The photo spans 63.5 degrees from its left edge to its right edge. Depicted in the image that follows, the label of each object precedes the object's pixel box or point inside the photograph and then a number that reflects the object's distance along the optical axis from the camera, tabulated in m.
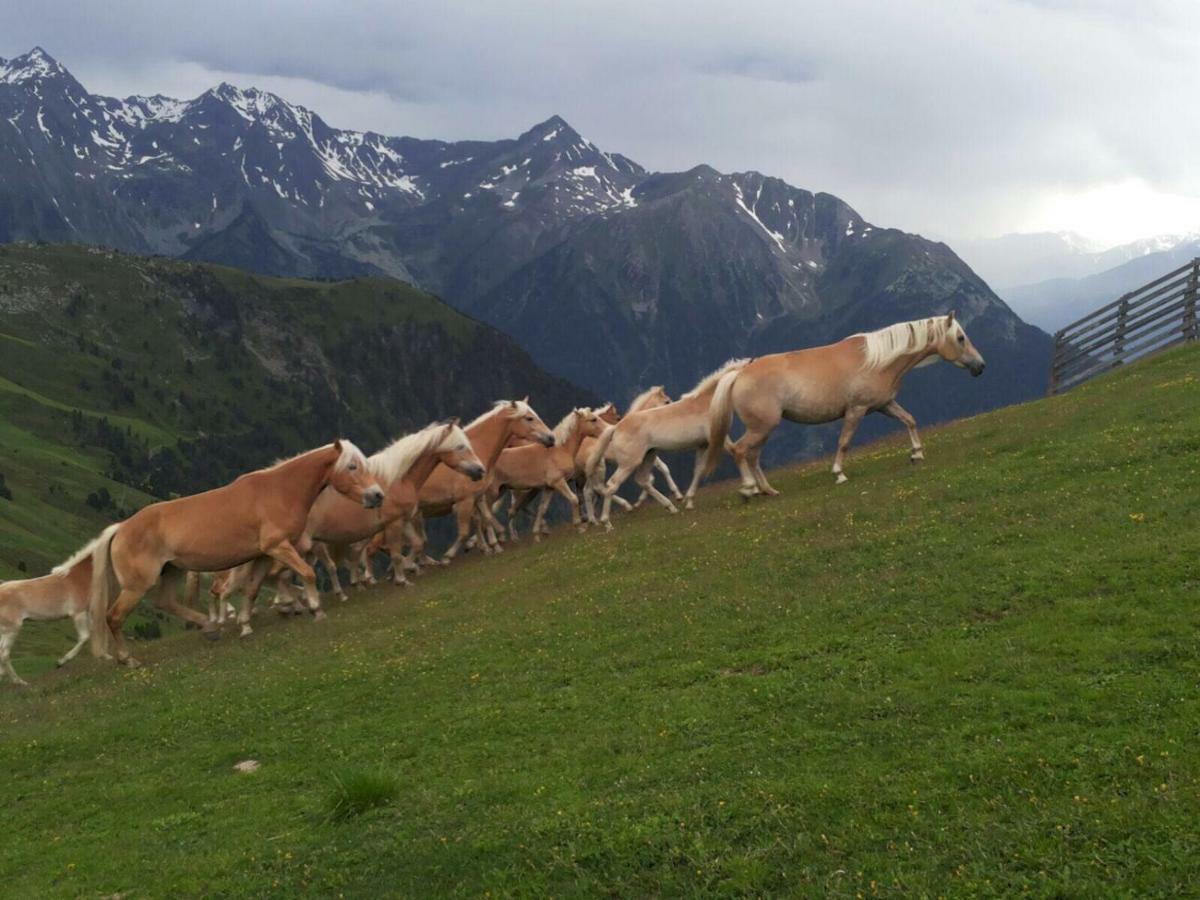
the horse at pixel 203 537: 21.62
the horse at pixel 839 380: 23.94
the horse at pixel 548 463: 30.41
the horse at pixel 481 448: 28.72
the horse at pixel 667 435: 26.81
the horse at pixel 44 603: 26.69
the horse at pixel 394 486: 25.66
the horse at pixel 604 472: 29.35
